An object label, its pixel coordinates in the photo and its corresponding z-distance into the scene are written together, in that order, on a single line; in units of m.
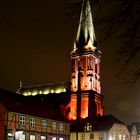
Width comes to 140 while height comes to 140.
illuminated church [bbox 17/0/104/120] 95.88
